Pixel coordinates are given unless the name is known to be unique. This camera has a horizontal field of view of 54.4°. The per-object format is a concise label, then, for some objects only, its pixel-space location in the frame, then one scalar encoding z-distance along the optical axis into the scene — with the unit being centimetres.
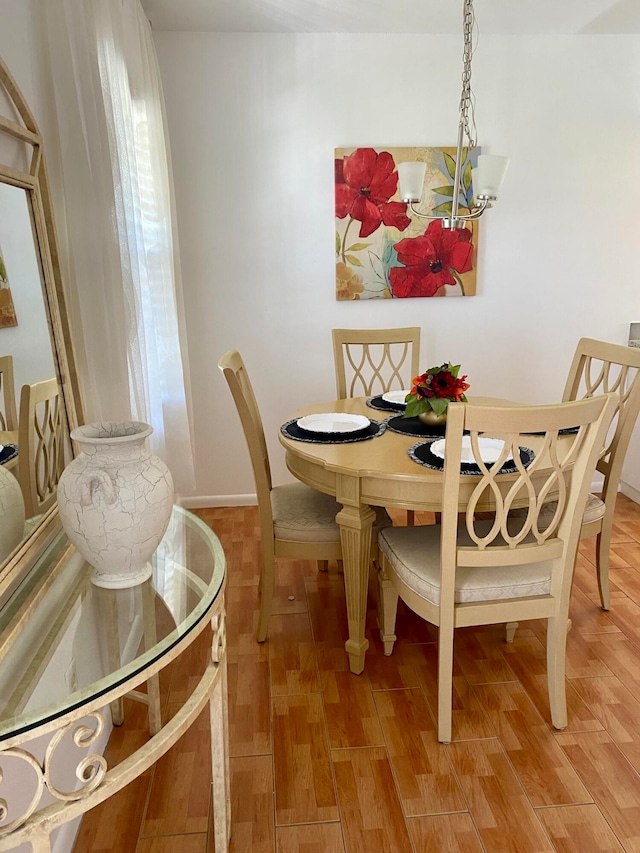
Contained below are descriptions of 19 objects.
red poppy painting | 331
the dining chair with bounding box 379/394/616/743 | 162
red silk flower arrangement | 224
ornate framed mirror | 119
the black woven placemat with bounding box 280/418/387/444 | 220
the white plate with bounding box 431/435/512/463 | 195
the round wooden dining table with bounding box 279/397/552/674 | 189
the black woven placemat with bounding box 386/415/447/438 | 229
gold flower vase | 228
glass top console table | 83
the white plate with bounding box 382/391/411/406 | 272
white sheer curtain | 166
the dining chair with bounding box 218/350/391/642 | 216
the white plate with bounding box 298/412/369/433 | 230
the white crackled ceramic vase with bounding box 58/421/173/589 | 110
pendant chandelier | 223
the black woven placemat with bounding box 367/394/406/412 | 266
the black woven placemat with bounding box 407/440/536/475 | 183
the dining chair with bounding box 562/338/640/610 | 229
